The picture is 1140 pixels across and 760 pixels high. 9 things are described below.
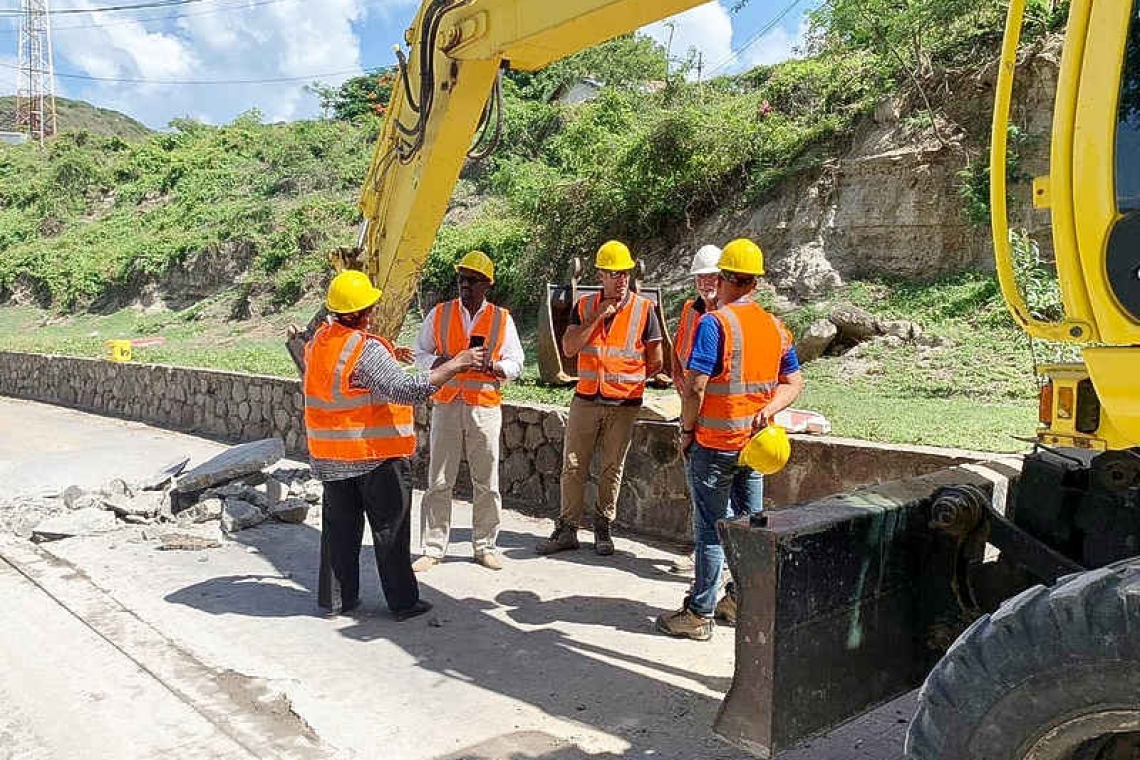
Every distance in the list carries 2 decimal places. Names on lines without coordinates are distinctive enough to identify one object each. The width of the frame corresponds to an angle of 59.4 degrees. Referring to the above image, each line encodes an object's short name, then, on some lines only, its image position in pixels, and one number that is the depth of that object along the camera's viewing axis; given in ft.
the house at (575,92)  104.42
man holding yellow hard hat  14.89
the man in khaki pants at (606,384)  20.42
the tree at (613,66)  100.53
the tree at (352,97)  132.98
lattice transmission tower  194.80
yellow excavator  7.00
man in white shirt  20.30
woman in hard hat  17.15
